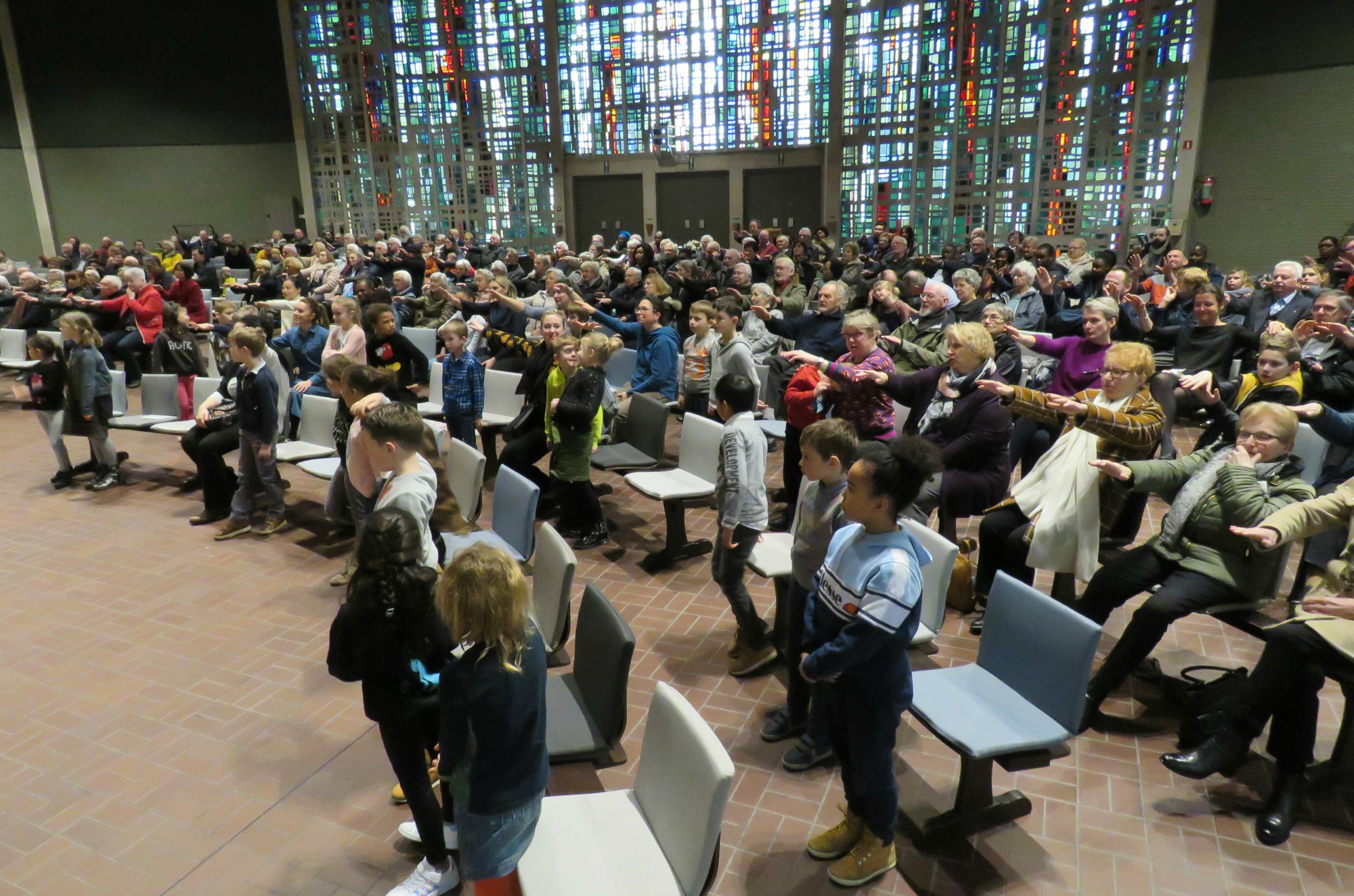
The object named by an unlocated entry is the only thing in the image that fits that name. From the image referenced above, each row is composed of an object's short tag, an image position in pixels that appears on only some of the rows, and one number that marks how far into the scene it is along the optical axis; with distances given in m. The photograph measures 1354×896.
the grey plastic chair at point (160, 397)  7.62
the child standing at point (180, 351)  7.89
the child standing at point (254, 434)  5.85
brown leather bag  4.82
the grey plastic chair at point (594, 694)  2.98
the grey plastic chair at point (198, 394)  7.17
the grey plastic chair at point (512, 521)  4.45
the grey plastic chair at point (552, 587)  3.56
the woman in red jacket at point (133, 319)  9.74
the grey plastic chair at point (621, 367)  8.36
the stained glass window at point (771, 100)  15.05
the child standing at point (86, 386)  6.90
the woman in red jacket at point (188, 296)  10.32
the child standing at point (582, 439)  5.47
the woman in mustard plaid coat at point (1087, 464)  4.04
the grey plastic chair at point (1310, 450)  4.76
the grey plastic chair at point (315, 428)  6.68
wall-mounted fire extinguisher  14.45
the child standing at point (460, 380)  6.32
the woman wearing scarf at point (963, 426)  4.53
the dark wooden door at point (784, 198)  18.88
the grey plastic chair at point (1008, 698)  2.91
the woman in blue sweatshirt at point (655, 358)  7.26
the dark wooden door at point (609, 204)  20.48
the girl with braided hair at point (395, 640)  2.49
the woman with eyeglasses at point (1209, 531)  3.49
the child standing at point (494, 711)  2.19
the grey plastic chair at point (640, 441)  6.12
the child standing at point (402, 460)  3.31
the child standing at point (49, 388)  6.98
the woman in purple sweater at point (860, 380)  4.91
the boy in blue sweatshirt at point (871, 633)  2.62
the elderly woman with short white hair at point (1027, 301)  7.66
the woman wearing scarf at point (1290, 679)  3.09
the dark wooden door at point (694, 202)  19.92
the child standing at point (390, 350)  6.50
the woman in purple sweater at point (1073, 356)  5.01
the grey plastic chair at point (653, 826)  2.22
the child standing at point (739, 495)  4.02
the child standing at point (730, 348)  6.00
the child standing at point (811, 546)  3.34
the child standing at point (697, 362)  6.60
